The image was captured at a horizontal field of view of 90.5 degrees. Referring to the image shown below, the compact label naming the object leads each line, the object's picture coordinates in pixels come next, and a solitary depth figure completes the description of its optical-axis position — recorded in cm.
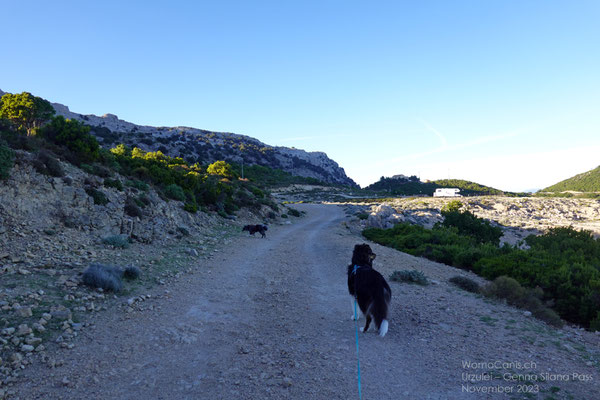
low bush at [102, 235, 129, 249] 984
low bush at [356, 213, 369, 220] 3008
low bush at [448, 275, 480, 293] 878
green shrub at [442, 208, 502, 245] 1934
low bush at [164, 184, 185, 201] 1783
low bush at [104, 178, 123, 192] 1337
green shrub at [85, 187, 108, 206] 1187
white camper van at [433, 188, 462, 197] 8119
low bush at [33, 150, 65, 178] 1084
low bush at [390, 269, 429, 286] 892
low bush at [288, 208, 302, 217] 3294
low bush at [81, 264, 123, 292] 657
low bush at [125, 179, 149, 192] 1491
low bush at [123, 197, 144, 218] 1269
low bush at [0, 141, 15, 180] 910
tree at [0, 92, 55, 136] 1811
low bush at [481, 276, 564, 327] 663
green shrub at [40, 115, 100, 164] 1379
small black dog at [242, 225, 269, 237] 1762
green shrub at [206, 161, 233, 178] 3434
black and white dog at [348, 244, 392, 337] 529
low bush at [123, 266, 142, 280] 768
